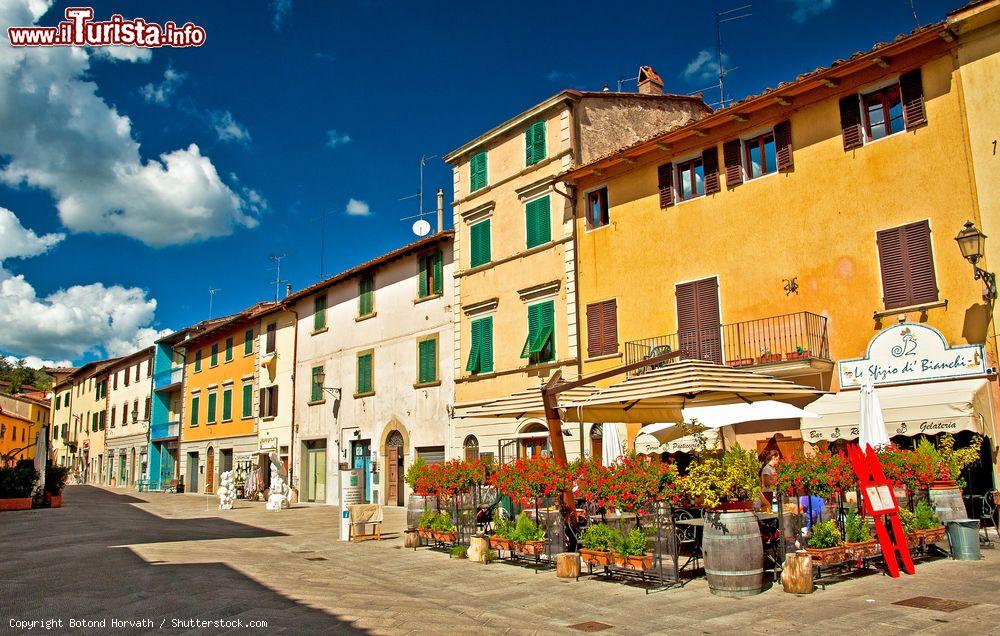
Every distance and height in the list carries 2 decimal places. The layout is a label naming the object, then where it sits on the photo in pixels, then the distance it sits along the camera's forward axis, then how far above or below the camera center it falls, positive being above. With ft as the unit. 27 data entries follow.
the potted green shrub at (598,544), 31.94 -4.25
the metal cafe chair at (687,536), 33.42 -4.23
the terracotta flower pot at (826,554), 29.49 -4.46
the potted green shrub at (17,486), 82.07 -3.13
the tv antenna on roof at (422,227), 94.38 +26.71
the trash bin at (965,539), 33.37 -4.54
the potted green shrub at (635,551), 30.30 -4.35
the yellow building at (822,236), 45.96 +14.20
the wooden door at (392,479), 88.84 -3.58
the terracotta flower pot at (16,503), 81.35 -4.90
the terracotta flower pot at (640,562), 30.22 -4.69
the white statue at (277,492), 88.07 -4.75
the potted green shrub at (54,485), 88.74 -3.28
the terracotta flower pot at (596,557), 31.78 -4.74
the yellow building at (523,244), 71.46 +19.77
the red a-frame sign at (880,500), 30.25 -2.51
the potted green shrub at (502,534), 38.14 -4.47
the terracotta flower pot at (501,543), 37.96 -4.86
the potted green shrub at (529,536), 36.35 -4.36
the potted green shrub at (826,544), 29.53 -4.16
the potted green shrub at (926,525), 33.73 -4.00
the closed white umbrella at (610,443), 51.01 -0.06
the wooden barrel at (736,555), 27.89 -4.19
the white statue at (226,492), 90.94 -4.70
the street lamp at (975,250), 42.93 +10.16
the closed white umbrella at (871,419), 36.19 +0.79
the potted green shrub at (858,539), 30.50 -4.16
